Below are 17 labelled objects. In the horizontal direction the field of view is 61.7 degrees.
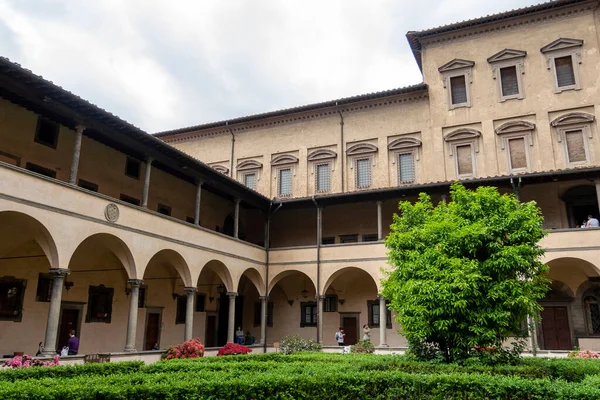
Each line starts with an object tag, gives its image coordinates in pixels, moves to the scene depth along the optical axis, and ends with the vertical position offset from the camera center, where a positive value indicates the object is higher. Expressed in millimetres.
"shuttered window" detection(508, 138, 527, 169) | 24703 +8254
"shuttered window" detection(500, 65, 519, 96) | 25641 +12175
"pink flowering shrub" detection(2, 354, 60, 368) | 12625 -1031
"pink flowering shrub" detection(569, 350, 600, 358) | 17319 -1014
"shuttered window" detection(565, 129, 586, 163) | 23625 +8245
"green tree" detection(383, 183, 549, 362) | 12281 +1227
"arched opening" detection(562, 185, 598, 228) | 23000 +5435
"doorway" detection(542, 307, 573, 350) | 22344 -192
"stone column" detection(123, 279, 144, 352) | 17297 +275
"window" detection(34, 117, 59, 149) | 17688 +6593
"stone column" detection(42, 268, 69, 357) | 13914 +298
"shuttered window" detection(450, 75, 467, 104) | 26703 +12216
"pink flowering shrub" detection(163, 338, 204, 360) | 18391 -1018
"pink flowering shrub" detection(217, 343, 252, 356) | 19269 -1024
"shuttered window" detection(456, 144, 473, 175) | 25750 +8271
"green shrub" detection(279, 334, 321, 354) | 22828 -993
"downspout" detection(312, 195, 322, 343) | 24328 +2803
